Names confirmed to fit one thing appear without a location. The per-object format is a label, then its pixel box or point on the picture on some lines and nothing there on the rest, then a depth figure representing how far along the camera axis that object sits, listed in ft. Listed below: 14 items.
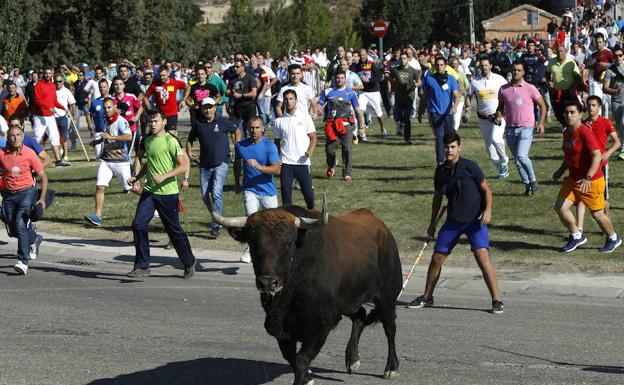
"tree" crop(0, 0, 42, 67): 181.27
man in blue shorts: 37.81
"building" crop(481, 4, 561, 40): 300.40
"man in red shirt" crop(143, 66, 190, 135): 74.02
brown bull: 25.39
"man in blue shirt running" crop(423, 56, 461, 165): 67.67
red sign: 152.05
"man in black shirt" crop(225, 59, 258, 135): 75.51
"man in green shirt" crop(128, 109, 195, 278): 45.55
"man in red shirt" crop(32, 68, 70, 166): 79.25
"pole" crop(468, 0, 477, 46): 255.00
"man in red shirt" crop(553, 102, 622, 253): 45.42
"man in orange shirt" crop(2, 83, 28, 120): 76.02
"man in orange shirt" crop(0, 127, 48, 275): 47.70
